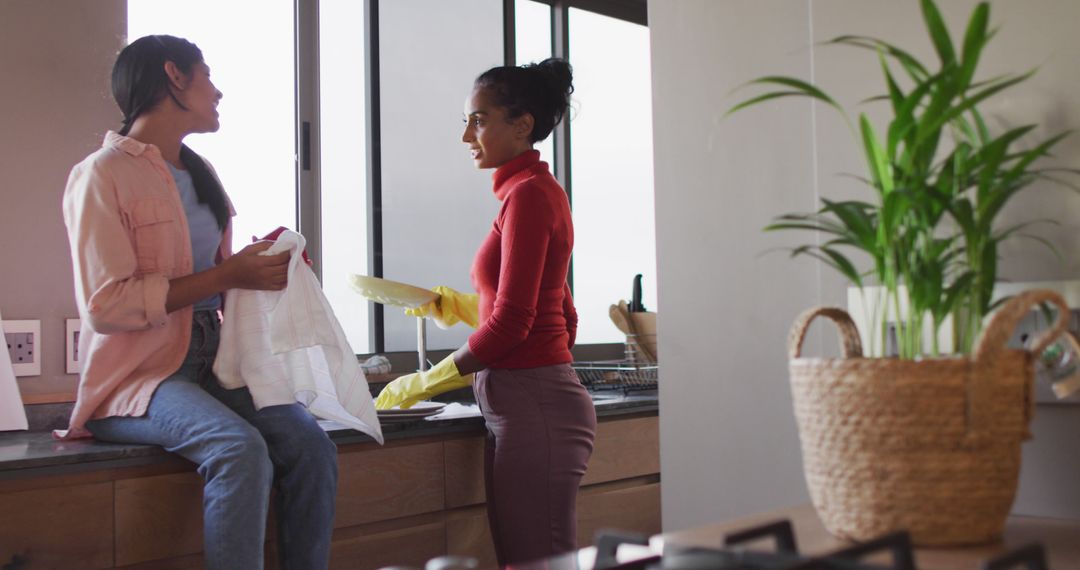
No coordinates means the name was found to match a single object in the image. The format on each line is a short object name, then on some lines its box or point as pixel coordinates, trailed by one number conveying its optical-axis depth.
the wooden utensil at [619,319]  2.98
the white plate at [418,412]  2.18
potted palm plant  0.78
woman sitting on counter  1.77
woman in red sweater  2.04
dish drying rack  2.91
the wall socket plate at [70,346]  2.22
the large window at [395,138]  2.74
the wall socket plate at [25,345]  2.15
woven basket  0.78
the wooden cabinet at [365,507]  1.68
